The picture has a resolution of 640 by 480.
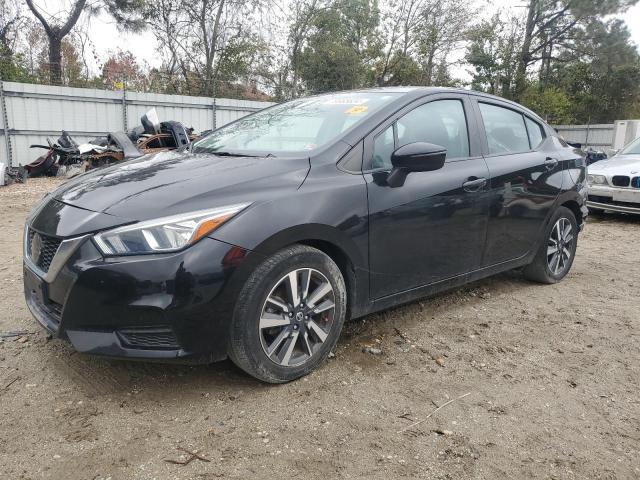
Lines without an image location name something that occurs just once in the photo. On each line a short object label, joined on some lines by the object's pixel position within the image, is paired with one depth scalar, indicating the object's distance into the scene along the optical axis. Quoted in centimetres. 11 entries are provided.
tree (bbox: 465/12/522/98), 2888
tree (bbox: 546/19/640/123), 2939
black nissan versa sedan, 227
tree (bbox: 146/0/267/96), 2116
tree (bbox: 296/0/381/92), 2461
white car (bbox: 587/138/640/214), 791
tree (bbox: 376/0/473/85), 2800
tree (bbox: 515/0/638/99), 2892
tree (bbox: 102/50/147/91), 1669
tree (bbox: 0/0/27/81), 1467
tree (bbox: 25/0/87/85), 1764
